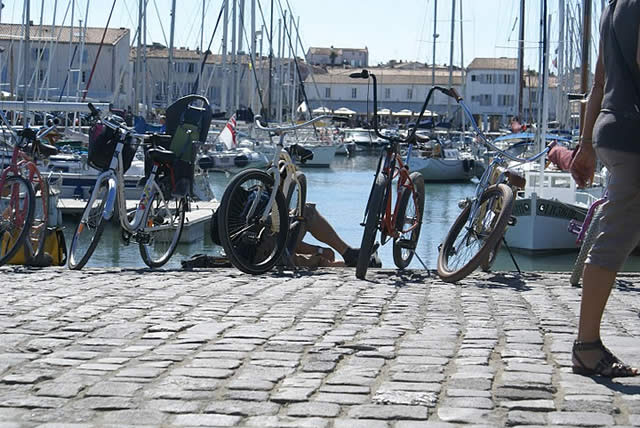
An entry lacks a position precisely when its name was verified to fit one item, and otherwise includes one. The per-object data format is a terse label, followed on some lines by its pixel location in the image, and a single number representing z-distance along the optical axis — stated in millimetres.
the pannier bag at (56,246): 11422
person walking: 5004
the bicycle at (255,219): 9281
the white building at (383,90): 139250
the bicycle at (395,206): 9484
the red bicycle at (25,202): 10141
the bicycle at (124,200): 10156
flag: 16750
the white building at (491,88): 135375
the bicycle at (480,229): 8906
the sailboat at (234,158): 51156
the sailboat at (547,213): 24953
